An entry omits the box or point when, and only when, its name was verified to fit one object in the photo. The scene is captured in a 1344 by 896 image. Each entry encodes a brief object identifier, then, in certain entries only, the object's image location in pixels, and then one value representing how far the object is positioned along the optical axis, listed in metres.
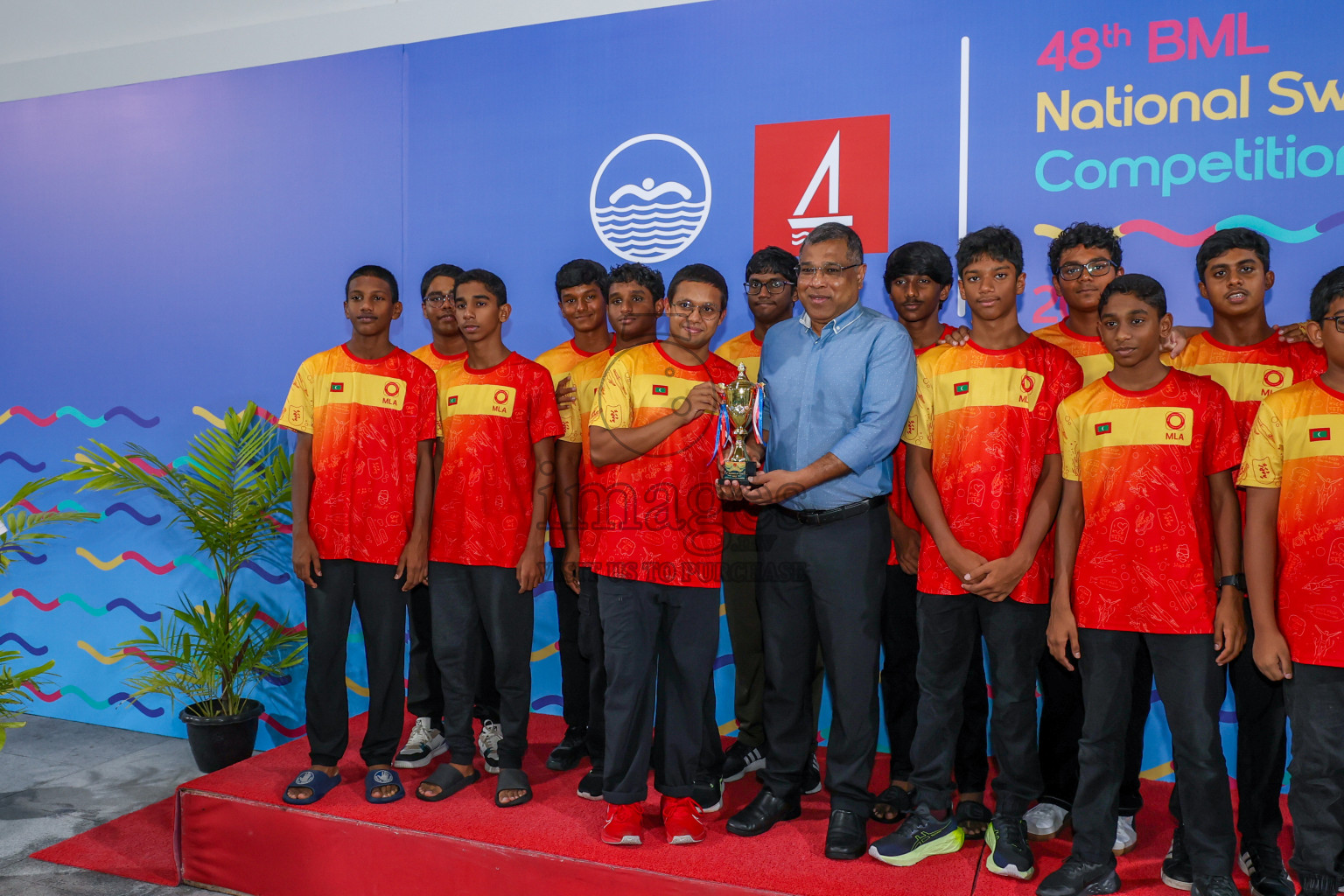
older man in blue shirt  2.58
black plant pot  4.07
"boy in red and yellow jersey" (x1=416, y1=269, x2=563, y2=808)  3.07
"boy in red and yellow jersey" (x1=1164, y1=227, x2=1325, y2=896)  2.49
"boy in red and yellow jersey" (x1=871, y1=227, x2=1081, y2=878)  2.54
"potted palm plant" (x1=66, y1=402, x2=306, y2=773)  4.12
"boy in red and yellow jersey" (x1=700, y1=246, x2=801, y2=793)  3.16
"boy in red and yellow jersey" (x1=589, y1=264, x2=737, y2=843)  2.67
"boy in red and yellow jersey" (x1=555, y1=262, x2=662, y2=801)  3.05
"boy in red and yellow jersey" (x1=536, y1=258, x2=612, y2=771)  3.43
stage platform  2.50
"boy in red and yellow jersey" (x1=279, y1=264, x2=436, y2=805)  3.14
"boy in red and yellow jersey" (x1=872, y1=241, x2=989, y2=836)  2.90
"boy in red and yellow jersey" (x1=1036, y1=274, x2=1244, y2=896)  2.32
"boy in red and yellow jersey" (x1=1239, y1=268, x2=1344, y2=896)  2.23
